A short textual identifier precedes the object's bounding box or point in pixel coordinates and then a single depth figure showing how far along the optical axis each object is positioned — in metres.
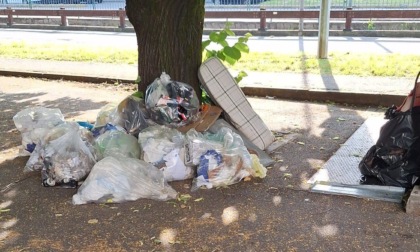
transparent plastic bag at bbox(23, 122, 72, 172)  4.24
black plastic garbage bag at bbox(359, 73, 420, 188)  3.46
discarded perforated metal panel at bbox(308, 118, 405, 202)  3.59
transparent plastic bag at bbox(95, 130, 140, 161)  4.10
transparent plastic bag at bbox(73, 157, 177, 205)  3.64
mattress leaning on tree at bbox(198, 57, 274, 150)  4.67
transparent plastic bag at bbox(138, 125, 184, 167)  3.96
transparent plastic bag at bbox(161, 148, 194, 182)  3.97
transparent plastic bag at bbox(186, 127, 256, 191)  3.88
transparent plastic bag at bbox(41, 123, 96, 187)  3.93
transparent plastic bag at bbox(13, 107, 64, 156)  4.50
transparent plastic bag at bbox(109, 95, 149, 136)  4.41
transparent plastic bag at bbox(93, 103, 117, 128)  4.70
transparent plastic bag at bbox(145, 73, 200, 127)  4.27
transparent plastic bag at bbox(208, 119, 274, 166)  4.41
